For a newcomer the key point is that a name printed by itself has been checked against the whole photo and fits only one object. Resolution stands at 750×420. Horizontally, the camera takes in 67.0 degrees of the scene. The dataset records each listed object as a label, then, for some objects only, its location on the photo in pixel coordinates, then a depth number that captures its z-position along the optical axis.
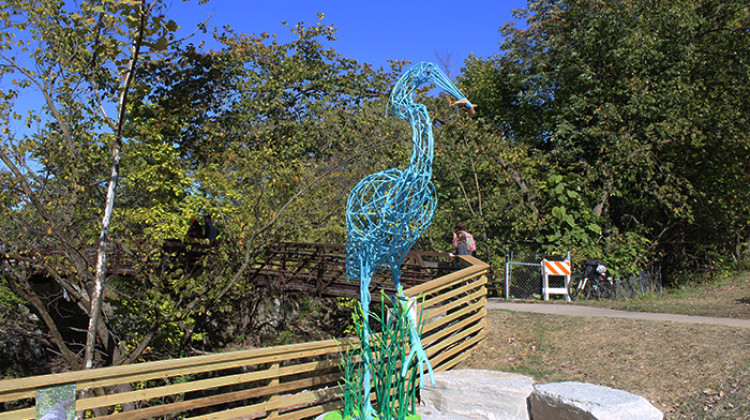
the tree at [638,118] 14.46
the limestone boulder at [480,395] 5.79
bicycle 12.66
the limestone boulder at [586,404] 4.68
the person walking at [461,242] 10.87
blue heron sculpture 4.93
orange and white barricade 12.87
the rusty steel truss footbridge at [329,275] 10.37
